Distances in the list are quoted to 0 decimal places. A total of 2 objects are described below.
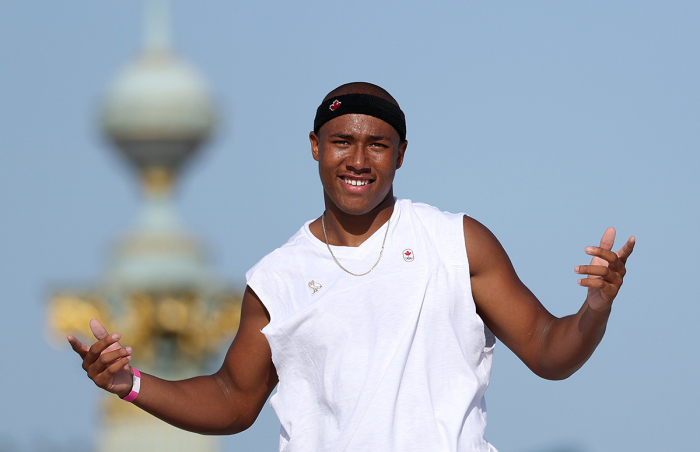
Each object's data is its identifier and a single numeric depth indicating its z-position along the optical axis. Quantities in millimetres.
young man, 12109
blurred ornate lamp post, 81500
